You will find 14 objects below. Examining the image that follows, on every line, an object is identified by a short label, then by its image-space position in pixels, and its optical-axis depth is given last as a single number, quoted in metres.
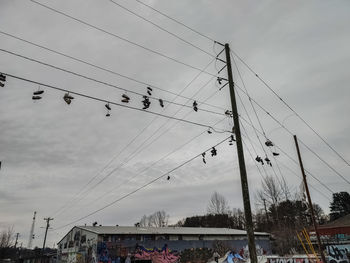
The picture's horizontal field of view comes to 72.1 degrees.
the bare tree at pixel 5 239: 59.43
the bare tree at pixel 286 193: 45.94
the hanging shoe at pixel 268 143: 12.09
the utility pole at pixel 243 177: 8.45
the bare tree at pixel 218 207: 62.19
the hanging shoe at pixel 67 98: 8.02
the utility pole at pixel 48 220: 45.77
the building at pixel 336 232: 33.78
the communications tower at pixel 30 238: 100.84
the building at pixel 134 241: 27.89
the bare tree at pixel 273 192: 46.38
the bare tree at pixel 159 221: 76.75
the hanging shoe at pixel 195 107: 11.09
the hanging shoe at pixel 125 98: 8.88
